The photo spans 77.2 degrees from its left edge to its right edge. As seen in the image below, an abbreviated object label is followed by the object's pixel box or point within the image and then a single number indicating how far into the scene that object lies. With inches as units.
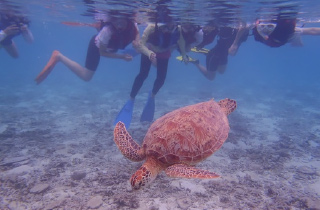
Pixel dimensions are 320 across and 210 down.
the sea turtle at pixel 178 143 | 114.6
